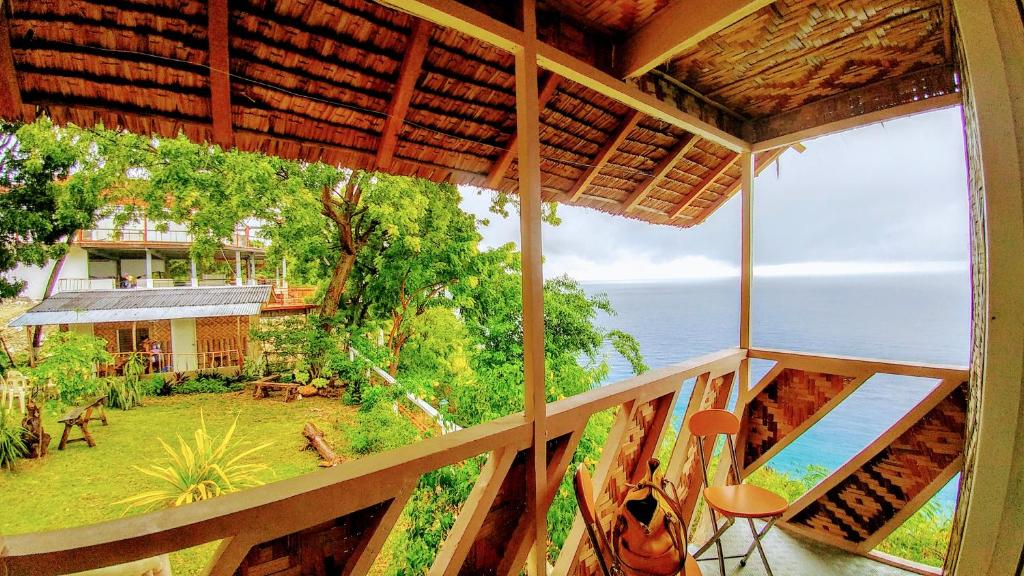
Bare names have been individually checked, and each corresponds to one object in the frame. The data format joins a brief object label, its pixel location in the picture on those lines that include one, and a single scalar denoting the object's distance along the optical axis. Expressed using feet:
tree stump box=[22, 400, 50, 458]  18.02
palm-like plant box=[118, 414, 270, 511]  12.07
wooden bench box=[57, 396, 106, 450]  19.03
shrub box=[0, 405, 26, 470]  17.13
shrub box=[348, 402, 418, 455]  18.25
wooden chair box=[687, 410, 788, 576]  5.93
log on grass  18.63
